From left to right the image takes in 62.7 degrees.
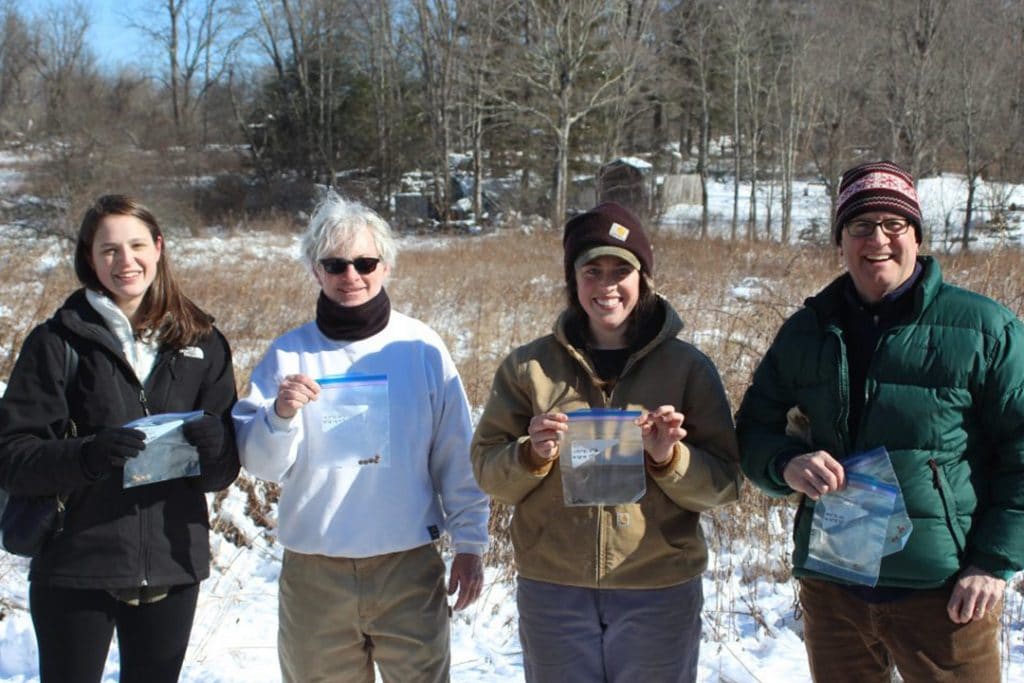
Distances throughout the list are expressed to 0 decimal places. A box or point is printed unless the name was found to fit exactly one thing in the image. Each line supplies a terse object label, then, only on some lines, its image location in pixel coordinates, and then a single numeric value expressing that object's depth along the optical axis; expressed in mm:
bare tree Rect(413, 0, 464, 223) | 35625
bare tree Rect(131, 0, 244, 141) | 52312
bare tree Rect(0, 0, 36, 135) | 44925
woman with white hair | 2693
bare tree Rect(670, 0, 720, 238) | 29859
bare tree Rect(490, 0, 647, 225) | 31156
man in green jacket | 2225
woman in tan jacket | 2488
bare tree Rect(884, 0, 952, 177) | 23844
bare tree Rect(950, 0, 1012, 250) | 23141
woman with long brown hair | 2496
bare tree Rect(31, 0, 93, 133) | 45153
